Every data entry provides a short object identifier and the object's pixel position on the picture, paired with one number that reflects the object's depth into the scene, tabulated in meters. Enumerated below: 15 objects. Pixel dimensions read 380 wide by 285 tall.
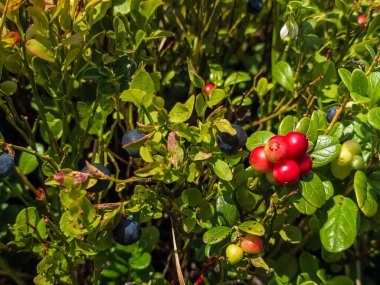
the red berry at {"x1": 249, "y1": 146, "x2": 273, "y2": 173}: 0.16
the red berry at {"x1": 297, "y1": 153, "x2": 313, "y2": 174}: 0.16
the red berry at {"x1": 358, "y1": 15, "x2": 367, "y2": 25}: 0.21
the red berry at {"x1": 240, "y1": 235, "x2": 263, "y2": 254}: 0.17
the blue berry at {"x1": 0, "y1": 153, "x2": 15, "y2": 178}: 0.16
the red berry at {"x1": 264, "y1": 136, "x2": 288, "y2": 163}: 0.15
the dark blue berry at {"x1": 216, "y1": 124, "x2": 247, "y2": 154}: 0.16
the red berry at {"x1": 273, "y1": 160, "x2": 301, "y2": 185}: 0.15
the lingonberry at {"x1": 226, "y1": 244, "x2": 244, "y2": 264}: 0.17
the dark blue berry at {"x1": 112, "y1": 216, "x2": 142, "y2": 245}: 0.17
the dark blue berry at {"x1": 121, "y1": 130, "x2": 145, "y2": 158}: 0.16
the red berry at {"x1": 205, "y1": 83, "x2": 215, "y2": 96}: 0.22
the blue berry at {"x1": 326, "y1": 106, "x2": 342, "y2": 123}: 0.19
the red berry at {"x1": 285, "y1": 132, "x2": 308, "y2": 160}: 0.15
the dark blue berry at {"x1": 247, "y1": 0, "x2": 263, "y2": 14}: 0.23
